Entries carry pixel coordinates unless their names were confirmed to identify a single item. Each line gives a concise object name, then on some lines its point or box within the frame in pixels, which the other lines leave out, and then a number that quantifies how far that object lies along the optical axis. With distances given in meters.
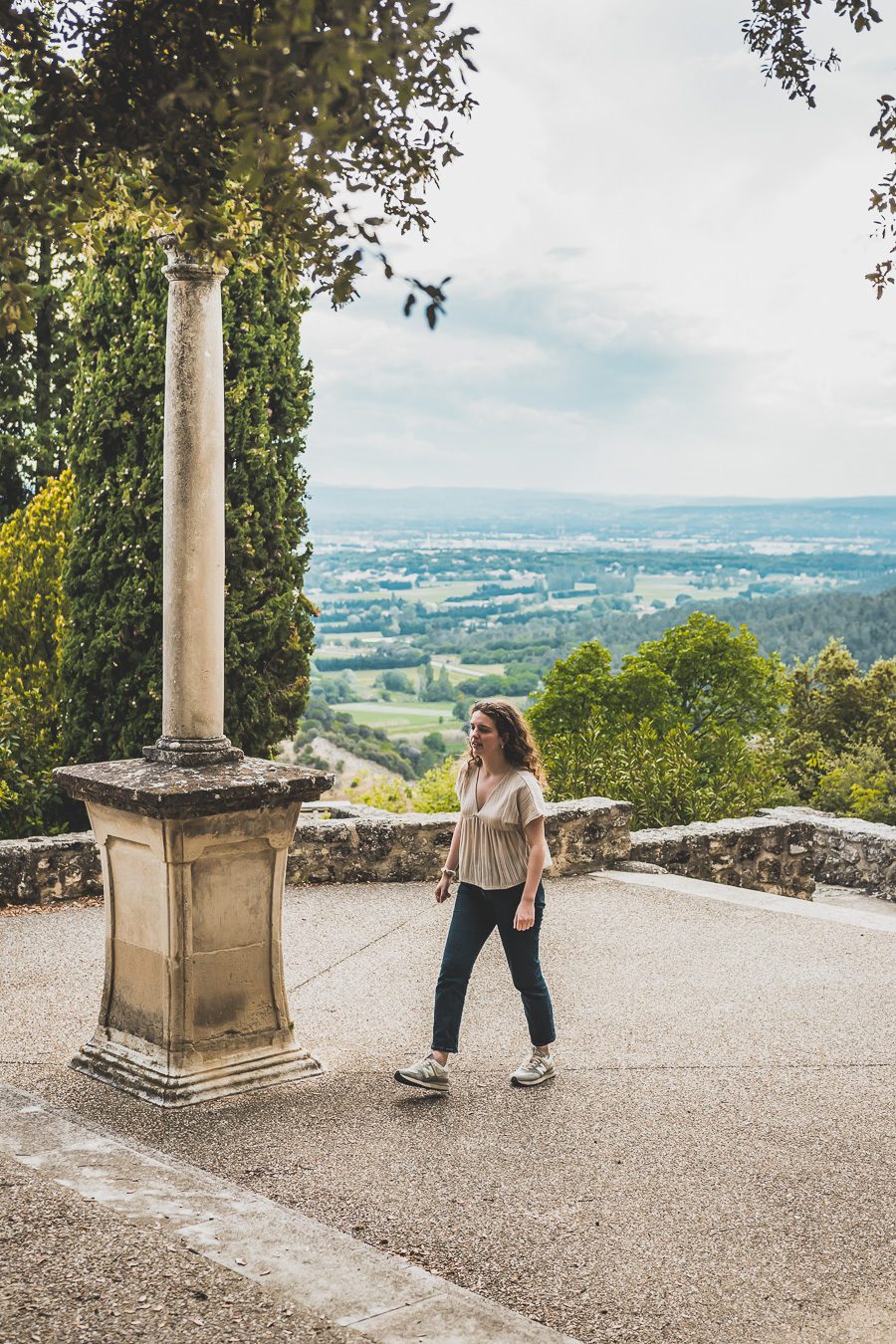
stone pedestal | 5.21
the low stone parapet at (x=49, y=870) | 8.70
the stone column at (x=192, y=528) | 5.50
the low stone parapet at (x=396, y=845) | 9.56
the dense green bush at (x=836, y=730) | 26.50
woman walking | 5.49
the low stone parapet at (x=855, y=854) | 12.40
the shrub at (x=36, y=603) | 13.79
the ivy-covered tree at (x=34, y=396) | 22.42
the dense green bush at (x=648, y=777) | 13.59
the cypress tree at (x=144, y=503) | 12.41
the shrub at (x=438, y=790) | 19.98
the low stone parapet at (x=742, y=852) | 11.02
